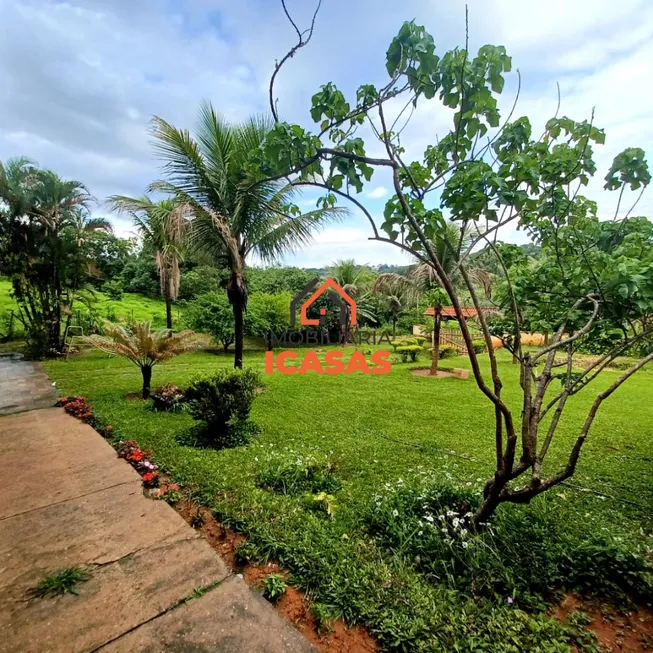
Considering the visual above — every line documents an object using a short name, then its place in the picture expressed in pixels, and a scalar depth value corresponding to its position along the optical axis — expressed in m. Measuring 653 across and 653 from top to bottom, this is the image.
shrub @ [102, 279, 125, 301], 18.30
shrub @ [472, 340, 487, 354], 12.13
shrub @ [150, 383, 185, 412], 4.71
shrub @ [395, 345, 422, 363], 10.54
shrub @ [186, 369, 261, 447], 3.72
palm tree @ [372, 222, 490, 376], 8.36
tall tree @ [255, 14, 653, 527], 1.50
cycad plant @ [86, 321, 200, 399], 4.96
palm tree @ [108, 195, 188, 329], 4.92
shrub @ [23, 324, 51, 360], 8.91
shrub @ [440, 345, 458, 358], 12.42
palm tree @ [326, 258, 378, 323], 17.23
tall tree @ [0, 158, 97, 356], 8.30
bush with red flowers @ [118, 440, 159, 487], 2.65
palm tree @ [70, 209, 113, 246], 9.16
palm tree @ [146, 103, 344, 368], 5.15
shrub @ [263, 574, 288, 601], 1.62
